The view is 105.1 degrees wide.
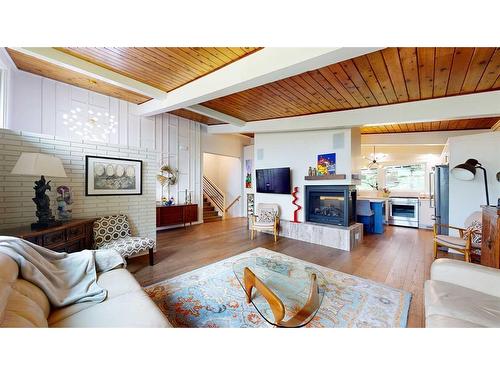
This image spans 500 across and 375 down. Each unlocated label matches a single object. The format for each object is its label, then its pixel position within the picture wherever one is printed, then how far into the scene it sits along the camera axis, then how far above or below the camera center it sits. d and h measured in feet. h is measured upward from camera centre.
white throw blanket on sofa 4.23 -2.21
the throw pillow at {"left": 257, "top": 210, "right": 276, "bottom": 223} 15.29 -2.36
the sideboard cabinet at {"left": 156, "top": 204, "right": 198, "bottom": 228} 16.55 -2.48
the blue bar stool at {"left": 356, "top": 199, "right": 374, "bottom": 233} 16.20 -2.32
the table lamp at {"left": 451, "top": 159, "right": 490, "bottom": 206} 9.67 +0.86
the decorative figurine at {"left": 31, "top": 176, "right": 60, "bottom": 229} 6.92 -0.60
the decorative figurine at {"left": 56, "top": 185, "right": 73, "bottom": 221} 8.18 -0.66
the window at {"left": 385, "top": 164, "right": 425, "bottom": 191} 19.60 +1.02
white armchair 3.75 -2.55
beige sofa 3.22 -2.61
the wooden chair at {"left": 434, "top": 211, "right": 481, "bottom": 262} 8.80 -2.65
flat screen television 15.40 +0.57
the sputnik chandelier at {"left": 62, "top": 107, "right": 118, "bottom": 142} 12.69 +4.49
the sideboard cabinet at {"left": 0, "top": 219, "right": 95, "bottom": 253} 6.17 -1.73
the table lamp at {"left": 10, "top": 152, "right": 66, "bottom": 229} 6.41 +0.56
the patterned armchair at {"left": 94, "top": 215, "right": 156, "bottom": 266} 8.73 -2.49
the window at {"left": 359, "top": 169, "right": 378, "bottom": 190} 21.50 +0.93
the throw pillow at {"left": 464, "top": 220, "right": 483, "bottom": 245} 9.06 -2.15
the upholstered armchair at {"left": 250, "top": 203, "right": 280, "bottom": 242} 14.23 -2.48
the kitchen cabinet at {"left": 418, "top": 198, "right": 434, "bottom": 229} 17.54 -2.50
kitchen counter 16.20 -2.13
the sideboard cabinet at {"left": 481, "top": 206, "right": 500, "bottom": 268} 5.74 -1.66
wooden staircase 22.14 -3.04
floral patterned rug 5.60 -3.91
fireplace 13.09 -1.23
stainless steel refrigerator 11.83 -0.45
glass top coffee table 4.84 -3.20
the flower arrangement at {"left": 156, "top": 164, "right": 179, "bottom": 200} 17.80 +1.09
